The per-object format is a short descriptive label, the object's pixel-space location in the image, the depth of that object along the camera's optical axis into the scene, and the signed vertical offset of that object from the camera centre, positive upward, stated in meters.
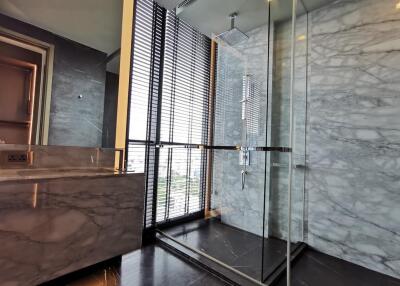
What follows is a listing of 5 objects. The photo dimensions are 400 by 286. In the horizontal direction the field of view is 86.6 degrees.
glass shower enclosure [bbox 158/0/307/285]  1.90 +0.06
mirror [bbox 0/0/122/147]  1.55 +0.62
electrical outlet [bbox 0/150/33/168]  1.50 -0.10
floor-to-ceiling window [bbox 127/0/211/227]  2.29 +0.46
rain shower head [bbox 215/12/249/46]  2.48 +1.44
